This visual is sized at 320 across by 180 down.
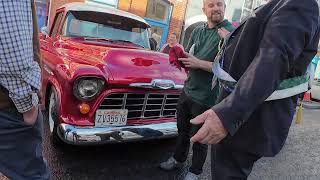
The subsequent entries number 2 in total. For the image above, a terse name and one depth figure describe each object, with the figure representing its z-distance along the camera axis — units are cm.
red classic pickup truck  263
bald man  238
